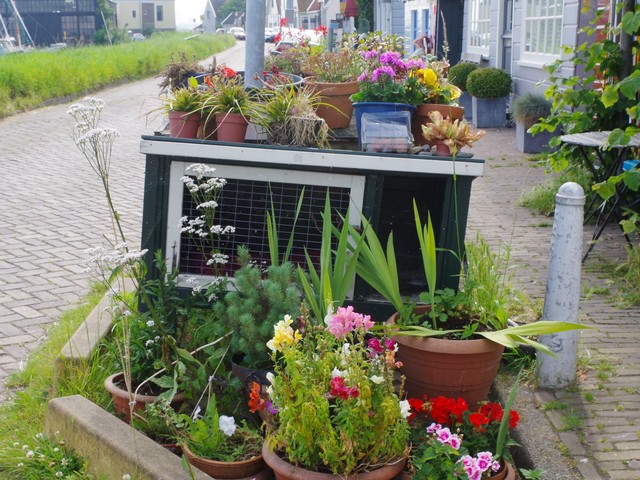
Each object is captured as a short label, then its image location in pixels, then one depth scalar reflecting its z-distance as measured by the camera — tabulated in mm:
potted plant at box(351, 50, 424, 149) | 4652
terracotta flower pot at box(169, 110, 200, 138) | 4320
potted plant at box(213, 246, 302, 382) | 3598
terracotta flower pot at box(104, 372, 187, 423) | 3701
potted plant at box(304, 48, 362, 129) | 4980
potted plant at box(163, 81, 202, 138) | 4324
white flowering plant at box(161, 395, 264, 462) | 3273
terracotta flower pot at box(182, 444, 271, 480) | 3215
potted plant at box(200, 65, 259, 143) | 4262
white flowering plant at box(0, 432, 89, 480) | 3430
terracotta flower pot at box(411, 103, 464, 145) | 4754
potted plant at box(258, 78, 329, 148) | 4230
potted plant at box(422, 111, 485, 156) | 4117
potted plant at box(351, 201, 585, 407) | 3568
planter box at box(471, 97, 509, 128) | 15096
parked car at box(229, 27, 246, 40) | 89881
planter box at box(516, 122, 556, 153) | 12039
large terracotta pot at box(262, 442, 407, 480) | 2951
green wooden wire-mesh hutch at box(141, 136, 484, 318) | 4012
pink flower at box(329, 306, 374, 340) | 3121
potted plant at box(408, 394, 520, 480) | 3088
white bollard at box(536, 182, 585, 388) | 3875
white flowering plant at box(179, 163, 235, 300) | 3744
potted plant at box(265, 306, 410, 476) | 2941
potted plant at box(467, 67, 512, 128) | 14555
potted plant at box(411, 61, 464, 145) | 4773
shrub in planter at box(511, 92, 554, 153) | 11688
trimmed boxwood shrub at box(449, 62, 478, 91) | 16531
